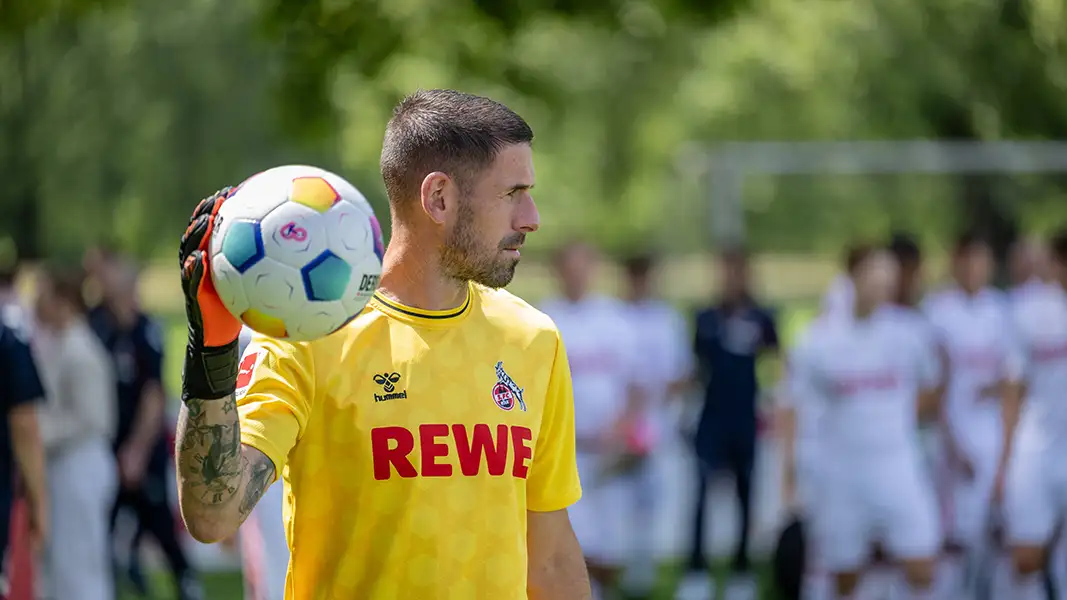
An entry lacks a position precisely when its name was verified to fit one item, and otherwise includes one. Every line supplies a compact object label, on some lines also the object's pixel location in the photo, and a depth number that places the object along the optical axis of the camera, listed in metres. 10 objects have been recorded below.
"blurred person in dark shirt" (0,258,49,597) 12.34
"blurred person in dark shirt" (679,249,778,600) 20.50
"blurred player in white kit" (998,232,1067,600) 15.93
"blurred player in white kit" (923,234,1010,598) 18.22
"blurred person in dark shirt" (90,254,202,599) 19.09
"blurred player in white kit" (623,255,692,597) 20.36
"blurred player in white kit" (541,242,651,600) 19.33
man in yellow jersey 5.81
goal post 27.66
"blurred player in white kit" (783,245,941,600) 16.03
